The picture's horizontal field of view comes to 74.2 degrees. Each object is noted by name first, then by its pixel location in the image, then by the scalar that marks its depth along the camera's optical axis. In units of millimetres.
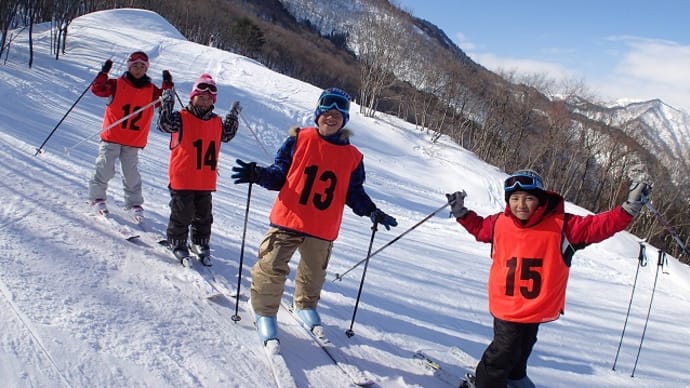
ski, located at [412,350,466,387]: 3234
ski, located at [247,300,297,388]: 2609
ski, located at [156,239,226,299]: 3445
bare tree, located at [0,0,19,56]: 12833
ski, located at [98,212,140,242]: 4052
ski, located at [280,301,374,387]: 2869
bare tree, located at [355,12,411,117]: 25594
